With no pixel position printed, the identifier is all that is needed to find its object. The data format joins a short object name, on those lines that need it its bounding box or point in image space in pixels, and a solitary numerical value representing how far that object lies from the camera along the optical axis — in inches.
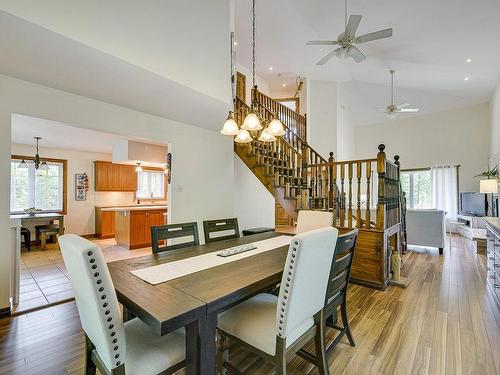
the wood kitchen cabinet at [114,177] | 273.0
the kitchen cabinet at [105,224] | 262.8
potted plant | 213.5
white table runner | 59.1
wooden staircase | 126.6
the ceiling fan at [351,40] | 131.3
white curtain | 287.3
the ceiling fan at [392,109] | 230.6
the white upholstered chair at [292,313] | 49.8
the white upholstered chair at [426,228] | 189.9
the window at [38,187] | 238.7
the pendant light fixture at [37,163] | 222.9
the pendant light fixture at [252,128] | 90.8
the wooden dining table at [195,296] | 42.6
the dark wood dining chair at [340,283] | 64.3
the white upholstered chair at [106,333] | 40.9
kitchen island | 212.5
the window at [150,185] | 300.7
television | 239.5
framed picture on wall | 266.2
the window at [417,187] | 315.9
